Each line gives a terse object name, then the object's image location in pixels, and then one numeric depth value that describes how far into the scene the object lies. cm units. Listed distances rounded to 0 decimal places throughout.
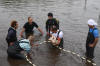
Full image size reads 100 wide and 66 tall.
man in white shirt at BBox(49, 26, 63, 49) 984
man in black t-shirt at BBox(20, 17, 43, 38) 1203
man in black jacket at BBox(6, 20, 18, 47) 907
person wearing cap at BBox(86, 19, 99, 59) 838
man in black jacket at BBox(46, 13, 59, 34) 1114
